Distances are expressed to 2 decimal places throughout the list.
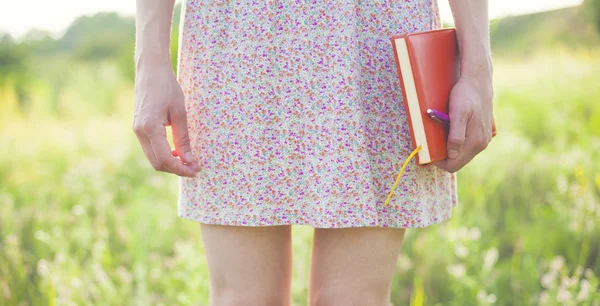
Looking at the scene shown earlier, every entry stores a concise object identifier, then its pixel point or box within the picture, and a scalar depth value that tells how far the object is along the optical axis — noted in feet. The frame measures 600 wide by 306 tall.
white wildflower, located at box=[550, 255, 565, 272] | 6.72
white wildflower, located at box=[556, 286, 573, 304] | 6.19
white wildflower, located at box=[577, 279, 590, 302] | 6.11
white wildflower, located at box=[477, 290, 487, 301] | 6.55
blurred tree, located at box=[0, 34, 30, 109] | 22.79
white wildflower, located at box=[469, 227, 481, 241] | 7.47
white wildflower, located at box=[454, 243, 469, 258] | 7.24
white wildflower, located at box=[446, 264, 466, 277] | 6.87
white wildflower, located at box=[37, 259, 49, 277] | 6.64
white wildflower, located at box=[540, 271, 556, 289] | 6.67
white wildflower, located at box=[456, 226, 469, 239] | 7.52
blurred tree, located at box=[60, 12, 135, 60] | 36.68
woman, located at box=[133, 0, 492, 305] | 3.45
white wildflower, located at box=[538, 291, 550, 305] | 6.63
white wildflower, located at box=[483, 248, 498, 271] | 7.07
